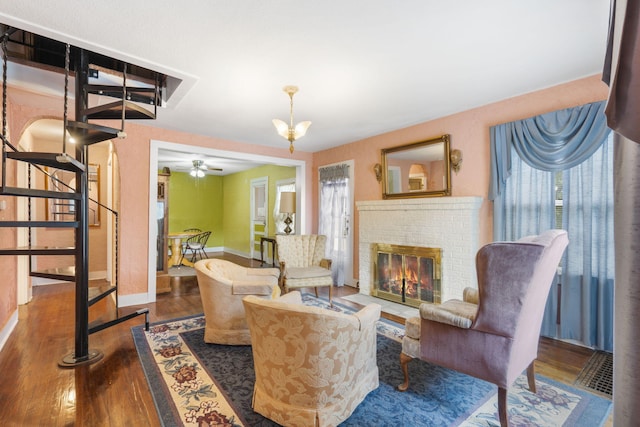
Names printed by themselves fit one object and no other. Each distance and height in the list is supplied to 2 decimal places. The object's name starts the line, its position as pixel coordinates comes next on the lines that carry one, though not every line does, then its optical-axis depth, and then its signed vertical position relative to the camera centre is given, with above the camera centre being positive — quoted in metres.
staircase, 2.32 +0.62
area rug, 1.86 -1.26
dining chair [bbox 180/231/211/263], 7.23 -0.83
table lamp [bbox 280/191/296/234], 5.57 +0.18
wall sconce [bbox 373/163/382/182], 4.66 +0.65
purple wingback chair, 1.67 -0.64
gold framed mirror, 3.85 +0.59
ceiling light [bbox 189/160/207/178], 6.50 +0.96
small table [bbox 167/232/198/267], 6.50 -0.83
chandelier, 3.01 +0.84
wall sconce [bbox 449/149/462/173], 3.69 +0.66
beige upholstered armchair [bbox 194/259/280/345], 2.78 -0.84
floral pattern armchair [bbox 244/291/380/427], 1.60 -0.82
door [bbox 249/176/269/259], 7.67 +0.00
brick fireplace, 3.50 -0.25
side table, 6.81 -0.79
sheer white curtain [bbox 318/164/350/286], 5.26 -0.03
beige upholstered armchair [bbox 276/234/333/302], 4.05 -0.75
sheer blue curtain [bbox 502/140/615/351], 2.61 -0.17
